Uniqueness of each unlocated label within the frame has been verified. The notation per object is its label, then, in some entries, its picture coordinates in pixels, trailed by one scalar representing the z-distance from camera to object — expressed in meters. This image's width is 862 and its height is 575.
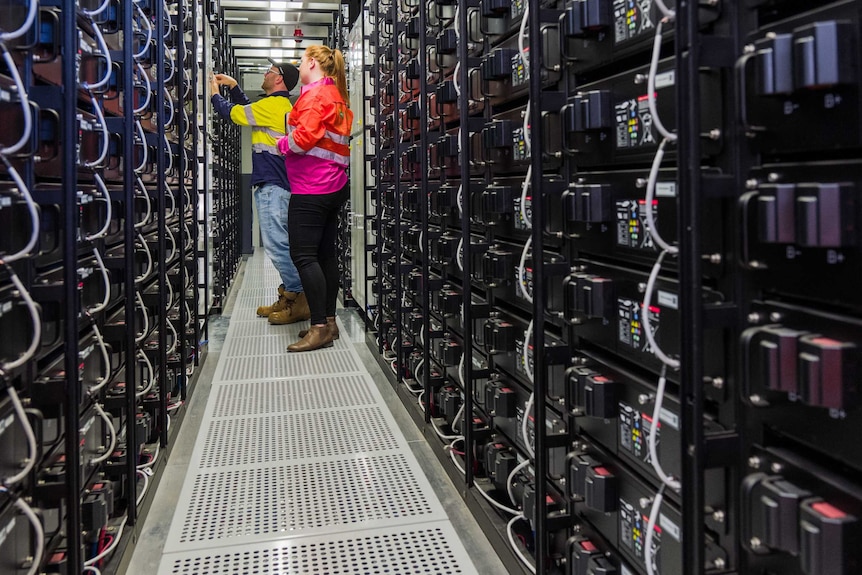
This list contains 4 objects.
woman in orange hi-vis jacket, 4.71
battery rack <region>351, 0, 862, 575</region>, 1.10
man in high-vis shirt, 5.58
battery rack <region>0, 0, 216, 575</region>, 1.60
